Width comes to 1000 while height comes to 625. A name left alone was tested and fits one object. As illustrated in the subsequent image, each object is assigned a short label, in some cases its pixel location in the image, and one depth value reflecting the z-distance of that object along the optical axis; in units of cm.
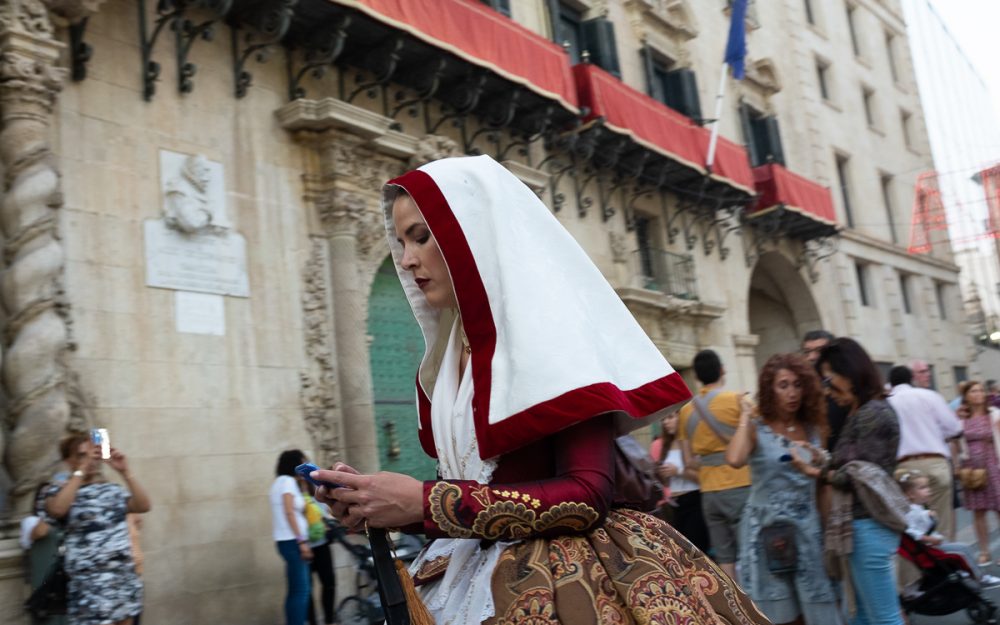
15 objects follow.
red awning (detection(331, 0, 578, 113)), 909
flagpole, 1522
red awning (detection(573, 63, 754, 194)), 1267
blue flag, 1673
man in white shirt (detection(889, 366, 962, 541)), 682
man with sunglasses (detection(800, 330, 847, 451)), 502
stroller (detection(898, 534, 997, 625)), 536
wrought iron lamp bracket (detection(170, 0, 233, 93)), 779
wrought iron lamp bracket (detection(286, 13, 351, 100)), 870
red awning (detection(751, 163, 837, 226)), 1747
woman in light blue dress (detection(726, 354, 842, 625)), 447
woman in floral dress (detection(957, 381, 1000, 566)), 828
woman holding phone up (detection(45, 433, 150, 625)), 511
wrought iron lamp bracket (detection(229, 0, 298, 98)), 823
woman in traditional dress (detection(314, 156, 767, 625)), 152
